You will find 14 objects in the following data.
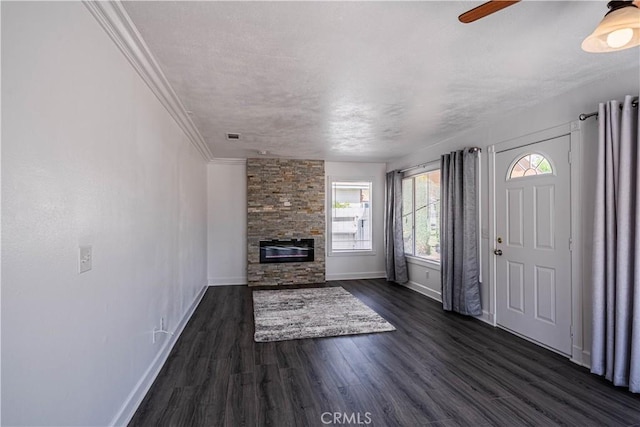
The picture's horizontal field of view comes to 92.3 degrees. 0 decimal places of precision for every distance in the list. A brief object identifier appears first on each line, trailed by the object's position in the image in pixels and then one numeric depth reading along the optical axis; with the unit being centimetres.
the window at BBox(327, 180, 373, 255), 667
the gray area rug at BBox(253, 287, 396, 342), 359
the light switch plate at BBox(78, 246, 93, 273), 147
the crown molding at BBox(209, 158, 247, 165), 612
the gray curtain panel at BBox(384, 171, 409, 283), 600
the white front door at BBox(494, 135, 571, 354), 302
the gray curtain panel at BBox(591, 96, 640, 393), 233
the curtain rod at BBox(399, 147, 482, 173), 402
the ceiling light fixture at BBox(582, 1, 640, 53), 145
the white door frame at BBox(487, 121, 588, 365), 284
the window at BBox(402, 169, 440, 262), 527
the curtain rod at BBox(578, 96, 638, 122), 268
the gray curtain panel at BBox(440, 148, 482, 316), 405
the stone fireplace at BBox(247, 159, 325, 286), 613
